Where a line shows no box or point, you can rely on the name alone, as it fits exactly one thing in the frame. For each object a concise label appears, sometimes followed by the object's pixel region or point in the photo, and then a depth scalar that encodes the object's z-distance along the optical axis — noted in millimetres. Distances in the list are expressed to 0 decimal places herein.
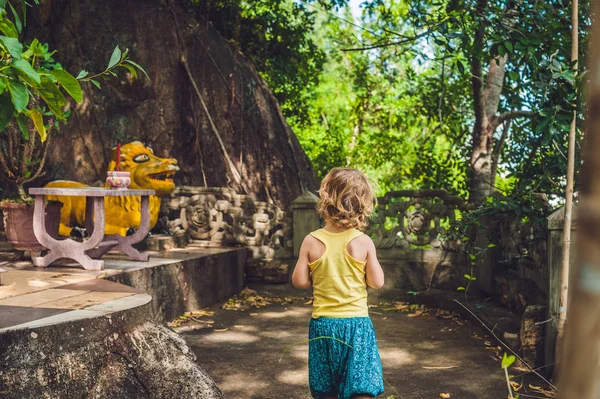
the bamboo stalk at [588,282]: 669
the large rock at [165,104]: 11008
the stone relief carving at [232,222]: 9383
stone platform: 3635
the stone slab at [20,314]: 3874
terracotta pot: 6715
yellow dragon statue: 8172
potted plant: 2646
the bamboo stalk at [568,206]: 4153
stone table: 6258
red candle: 7131
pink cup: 6785
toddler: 3281
